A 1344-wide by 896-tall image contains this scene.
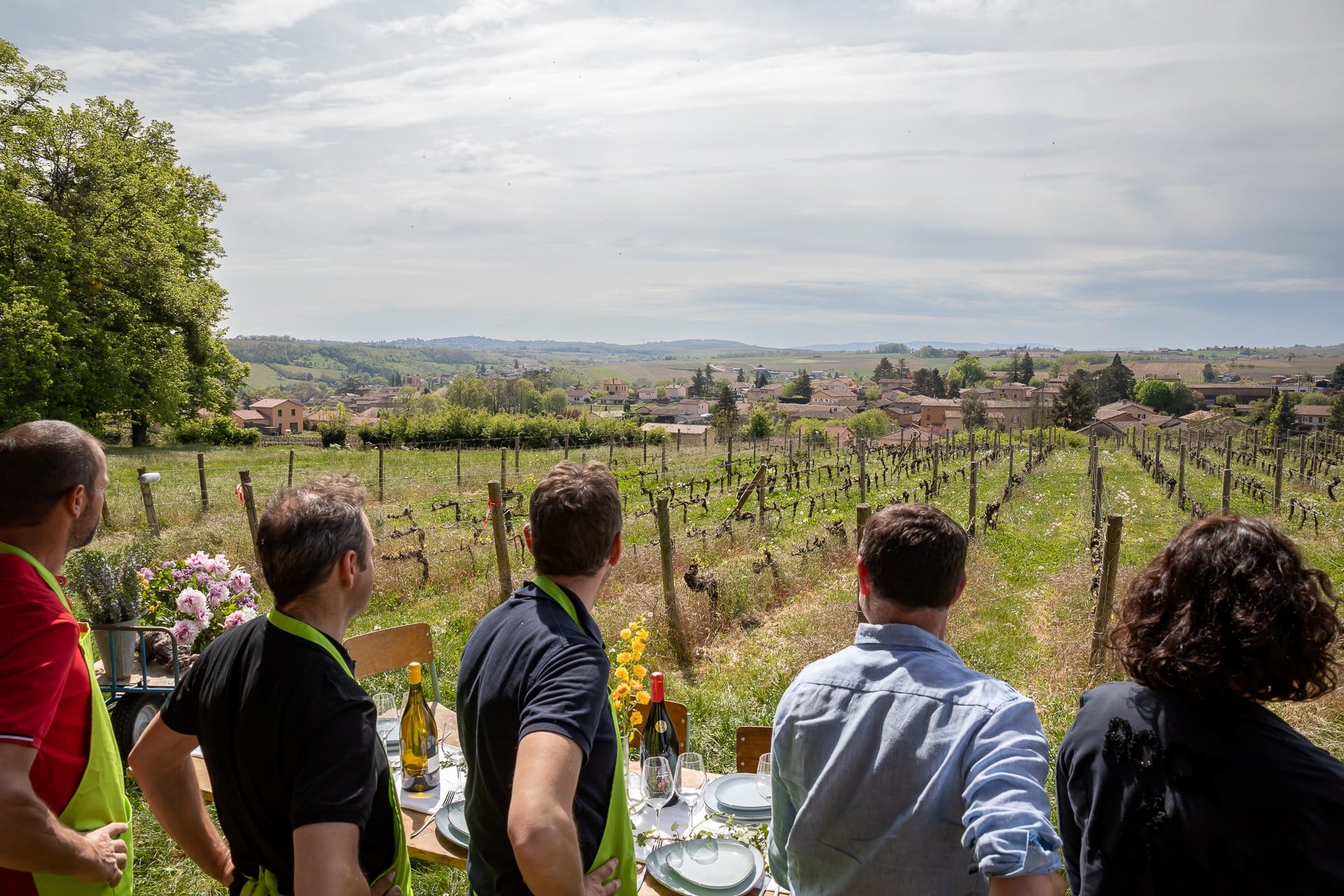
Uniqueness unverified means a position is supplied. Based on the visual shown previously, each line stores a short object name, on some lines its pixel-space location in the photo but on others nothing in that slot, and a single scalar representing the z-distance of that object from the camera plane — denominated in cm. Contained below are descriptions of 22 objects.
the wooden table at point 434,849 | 223
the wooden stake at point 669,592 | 684
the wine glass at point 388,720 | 303
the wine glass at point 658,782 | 241
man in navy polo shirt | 136
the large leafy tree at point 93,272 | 1972
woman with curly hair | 136
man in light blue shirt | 135
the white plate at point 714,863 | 216
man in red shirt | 167
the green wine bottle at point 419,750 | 266
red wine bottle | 252
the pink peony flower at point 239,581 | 453
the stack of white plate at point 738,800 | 245
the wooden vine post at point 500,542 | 693
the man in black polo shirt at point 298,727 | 148
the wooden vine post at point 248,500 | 877
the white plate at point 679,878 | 212
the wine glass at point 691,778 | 257
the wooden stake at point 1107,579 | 572
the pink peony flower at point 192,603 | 424
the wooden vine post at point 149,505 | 1088
